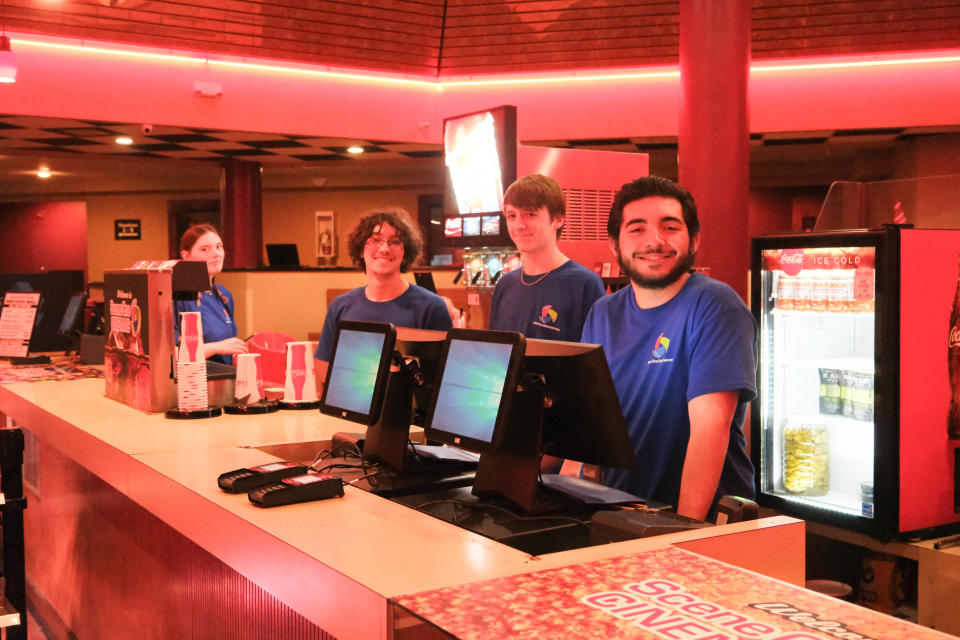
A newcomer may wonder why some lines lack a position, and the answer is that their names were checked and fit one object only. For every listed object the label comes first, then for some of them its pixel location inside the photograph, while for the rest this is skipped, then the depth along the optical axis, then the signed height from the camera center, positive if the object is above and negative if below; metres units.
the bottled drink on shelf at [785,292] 4.29 -0.08
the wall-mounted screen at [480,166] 4.87 +0.61
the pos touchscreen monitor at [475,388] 1.85 -0.24
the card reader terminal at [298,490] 1.96 -0.46
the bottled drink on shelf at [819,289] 4.05 -0.06
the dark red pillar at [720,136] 5.40 +0.82
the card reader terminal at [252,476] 2.06 -0.45
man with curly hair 3.59 -0.07
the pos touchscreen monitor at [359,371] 2.28 -0.24
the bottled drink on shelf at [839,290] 3.94 -0.06
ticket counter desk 1.57 -0.52
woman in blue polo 4.59 -0.09
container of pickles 4.24 -0.84
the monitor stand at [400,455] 2.29 -0.46
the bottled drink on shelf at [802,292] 4.18 -0.08
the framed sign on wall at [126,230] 15.70 +0.82
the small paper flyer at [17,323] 5.11 -0.25
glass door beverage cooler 3.69 -0.45
